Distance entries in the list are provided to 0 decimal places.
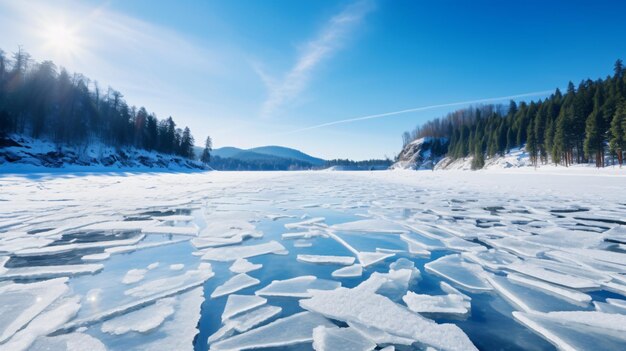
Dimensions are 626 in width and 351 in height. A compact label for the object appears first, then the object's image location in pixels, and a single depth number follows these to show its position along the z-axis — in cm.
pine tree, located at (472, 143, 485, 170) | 5632
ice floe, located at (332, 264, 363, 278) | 252
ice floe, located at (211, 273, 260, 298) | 216
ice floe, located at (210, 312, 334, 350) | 146
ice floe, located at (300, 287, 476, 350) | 148
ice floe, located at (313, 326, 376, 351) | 144
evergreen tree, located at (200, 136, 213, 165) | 6999
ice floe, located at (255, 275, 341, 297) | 212
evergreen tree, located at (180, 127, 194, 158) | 6360
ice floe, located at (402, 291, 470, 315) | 185
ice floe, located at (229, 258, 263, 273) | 267
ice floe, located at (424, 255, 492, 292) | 233
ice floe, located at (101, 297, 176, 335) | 160
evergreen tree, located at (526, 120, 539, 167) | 4528
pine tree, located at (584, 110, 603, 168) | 3297
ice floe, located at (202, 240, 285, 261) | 306
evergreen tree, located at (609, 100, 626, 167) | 2905
